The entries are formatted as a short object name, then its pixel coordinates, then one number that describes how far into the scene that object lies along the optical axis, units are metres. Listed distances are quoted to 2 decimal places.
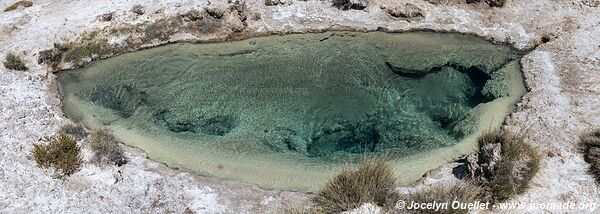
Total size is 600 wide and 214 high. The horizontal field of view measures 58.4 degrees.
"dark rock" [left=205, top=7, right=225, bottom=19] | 20.78
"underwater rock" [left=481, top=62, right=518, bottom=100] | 17.28
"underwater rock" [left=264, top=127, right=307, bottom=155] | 15.40
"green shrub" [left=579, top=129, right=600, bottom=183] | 14.00
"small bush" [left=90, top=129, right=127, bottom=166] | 14.52
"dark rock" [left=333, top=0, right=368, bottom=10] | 21.30
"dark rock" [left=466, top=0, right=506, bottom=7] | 21.20
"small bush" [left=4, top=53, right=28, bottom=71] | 18.41
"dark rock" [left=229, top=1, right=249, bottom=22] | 20.83
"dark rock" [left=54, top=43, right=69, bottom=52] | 19.42
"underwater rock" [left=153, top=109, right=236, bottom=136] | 16.27
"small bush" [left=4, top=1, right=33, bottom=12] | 21.55
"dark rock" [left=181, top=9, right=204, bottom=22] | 20.78
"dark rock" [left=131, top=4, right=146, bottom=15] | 20.97
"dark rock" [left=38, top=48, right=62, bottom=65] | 18.92
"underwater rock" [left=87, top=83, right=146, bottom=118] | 17.25
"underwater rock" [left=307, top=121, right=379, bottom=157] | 15.50
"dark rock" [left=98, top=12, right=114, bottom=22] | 20.64
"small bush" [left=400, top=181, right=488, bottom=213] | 12.30
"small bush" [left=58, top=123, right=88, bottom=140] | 15.41
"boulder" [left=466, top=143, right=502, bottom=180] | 13.34
